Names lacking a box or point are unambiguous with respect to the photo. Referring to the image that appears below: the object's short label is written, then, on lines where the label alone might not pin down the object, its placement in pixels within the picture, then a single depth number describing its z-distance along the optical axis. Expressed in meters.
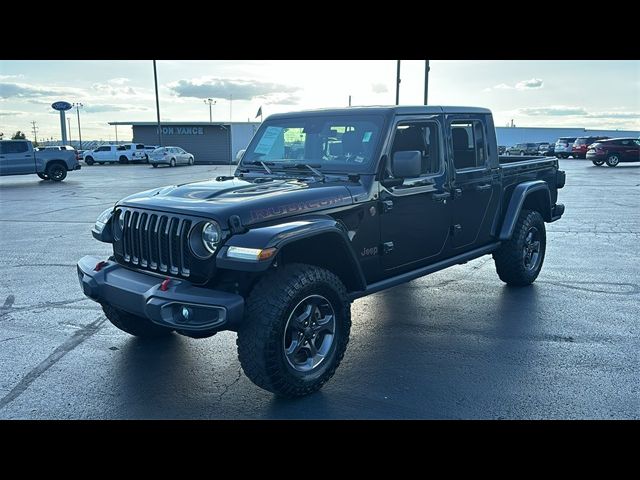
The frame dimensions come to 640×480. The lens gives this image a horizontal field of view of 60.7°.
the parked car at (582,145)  38.56
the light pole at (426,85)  27.30
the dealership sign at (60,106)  46.09
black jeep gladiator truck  3.48
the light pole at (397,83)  28.67
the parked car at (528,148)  40.56
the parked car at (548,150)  41.83
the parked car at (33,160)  22.09
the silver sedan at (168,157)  37.09
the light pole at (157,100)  46.60
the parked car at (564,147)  40.34
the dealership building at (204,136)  51.78
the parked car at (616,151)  30.78
